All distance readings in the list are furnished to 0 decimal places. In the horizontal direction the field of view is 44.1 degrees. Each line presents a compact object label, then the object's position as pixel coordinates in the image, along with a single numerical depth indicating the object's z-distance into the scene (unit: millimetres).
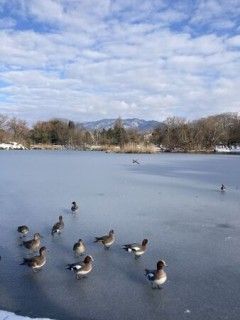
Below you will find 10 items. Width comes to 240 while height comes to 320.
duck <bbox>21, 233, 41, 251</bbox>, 4894
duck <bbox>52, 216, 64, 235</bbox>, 5813
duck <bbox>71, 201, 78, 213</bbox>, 7616
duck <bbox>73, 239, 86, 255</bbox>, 4765
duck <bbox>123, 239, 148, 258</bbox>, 4743
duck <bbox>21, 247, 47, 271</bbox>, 4185
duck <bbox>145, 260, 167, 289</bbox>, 3786
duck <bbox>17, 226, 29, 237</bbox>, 5674
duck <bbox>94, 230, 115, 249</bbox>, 5150
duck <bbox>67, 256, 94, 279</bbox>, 4057
